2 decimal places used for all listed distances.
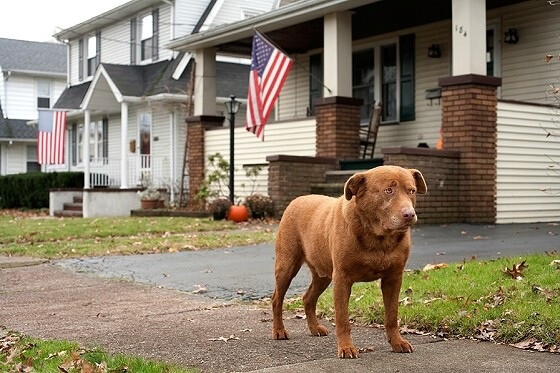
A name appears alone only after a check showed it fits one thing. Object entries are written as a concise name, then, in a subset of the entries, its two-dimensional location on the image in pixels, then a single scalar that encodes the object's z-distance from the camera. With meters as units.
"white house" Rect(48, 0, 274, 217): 25.48
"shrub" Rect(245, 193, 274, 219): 16.69
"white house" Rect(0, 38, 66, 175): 38.19
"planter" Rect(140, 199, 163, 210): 23.02
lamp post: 18.39
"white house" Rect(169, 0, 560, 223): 14.06
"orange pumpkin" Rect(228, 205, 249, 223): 16.53
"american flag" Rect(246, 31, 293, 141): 16.86
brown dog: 4.30
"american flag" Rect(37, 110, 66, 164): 27.59
